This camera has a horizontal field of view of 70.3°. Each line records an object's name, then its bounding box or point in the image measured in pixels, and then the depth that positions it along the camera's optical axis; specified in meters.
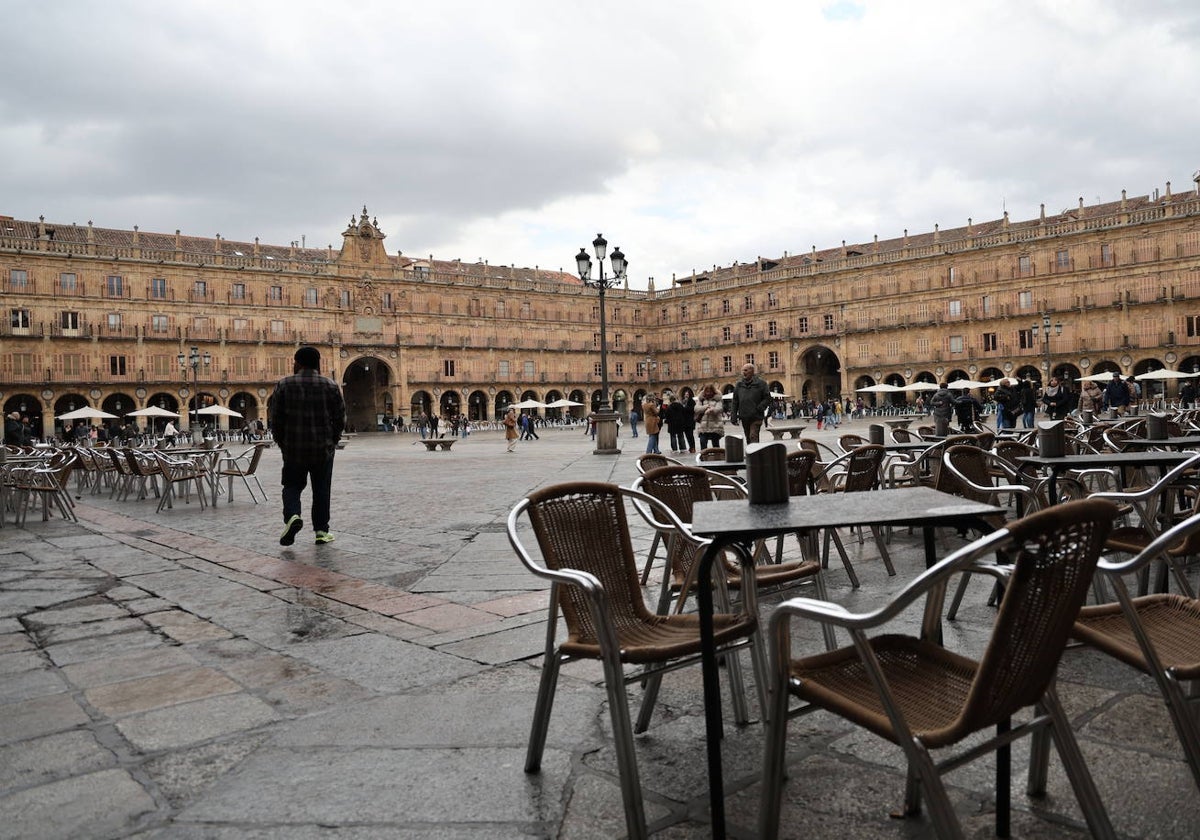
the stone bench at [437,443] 21.78
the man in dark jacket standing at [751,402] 10.46
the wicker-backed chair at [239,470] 9.24
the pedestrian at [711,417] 12.63
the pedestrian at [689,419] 15.75
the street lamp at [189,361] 42.25
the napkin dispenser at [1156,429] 5.10
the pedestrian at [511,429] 21.56
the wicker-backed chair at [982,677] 1.49
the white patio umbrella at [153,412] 31.98
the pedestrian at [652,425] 15.92
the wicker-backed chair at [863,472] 4.57
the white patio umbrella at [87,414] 30.67
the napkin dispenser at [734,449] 4.55
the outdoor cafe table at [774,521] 1.91
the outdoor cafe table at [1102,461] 3.97
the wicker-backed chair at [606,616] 2.00
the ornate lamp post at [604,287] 15.39
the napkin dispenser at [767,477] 2.53
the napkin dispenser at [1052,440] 4.28
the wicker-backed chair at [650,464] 4.28
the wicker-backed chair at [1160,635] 1.81
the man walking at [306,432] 6.15
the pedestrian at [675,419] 15.80
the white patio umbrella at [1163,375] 30.53
